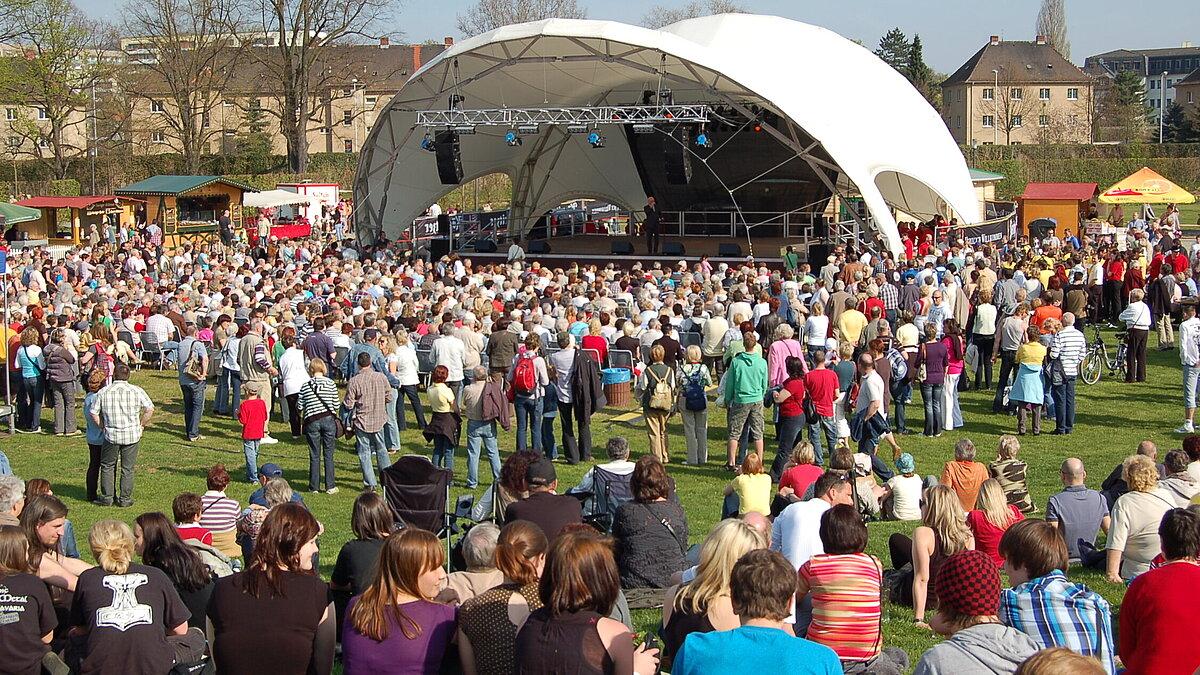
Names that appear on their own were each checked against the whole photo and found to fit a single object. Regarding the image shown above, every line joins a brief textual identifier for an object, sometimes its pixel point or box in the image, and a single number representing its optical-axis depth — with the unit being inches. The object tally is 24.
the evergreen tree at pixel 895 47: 3393.2
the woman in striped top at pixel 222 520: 323.0
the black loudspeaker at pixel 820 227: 1204.2
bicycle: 656.4
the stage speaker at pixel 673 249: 1116.5
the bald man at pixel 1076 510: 319.9
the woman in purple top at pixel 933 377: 537.3
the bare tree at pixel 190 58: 2234.3
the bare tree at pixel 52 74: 2128.4
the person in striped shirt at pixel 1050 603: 191.2
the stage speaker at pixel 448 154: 1112.8
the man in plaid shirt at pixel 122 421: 440.8
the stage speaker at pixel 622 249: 1142.3
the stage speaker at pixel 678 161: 1130.7
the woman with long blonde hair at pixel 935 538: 263.3
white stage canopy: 979.3
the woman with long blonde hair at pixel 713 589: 198.4
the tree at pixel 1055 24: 3961.6
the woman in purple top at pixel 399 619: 185.8
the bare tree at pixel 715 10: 3100.4
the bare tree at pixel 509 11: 2844.5
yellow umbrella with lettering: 1246.9
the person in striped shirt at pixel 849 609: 217.2
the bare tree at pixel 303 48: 2187.5
